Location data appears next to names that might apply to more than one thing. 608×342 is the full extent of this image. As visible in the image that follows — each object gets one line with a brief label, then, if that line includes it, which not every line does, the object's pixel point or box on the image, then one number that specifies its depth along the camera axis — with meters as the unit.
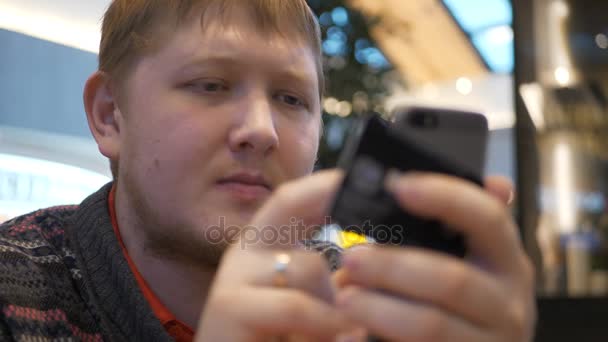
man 0.46
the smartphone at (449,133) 0.42
